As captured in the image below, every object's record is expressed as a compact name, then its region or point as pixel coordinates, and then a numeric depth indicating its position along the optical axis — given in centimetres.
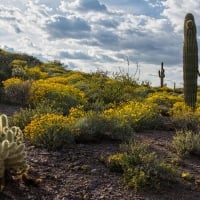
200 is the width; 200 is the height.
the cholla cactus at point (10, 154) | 402
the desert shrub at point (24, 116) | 638
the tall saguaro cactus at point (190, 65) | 976
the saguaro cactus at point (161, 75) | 2182
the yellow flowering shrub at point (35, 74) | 1259
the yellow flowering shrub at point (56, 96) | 830
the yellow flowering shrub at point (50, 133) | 541
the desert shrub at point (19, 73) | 1148
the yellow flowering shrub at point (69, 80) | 1170
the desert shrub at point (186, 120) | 723
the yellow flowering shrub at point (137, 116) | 679
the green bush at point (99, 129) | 578
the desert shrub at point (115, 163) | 487
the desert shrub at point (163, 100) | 1112
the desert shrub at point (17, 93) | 887
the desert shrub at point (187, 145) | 564
